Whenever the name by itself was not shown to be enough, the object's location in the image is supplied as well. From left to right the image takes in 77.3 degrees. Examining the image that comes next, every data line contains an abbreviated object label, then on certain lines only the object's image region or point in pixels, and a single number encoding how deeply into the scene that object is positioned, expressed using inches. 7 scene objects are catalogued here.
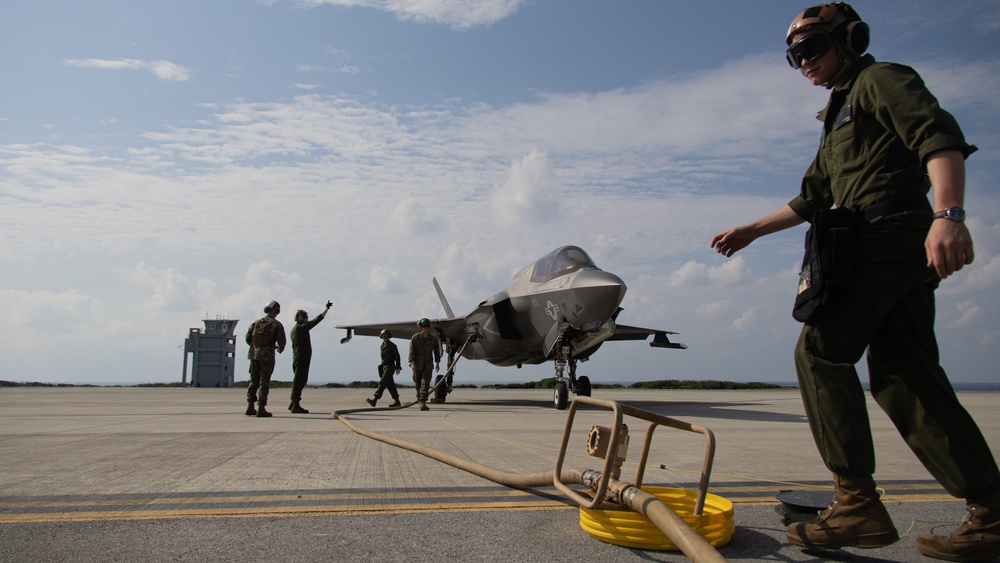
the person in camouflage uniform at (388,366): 556.1
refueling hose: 79.7
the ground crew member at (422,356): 566.6
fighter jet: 474.0
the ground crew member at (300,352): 467.3
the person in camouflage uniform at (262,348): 426.3
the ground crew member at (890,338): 91.5
